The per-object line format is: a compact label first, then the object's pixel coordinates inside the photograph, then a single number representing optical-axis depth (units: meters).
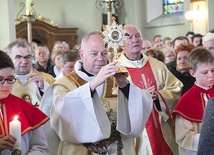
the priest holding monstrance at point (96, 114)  3.46
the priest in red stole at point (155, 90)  4.60
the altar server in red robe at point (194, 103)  3.88
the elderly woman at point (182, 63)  5.60
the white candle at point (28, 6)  7.71
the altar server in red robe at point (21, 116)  2.95
